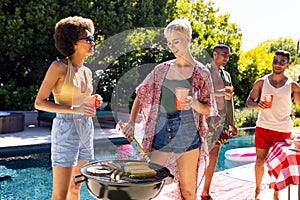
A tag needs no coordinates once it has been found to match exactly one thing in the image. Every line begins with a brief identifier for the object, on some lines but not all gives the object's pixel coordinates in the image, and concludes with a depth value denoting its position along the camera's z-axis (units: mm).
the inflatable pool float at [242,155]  6312
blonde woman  2285
